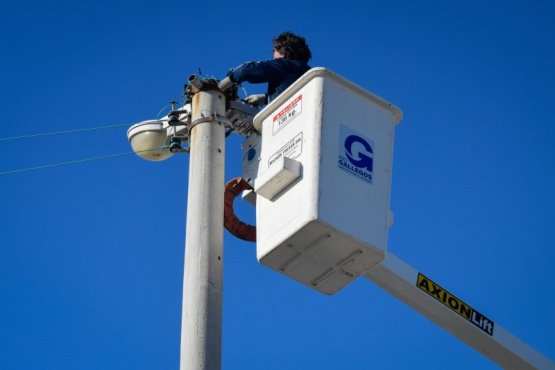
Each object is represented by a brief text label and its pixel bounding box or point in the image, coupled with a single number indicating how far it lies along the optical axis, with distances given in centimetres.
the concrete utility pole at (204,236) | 1026
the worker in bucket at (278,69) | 1213
